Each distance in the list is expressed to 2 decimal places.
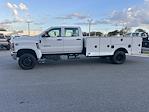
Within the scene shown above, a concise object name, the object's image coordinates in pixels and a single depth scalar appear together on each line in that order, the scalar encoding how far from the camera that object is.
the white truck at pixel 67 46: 5.49
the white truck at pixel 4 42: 12.29
